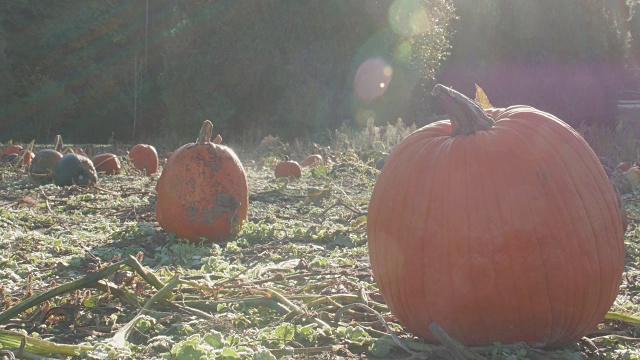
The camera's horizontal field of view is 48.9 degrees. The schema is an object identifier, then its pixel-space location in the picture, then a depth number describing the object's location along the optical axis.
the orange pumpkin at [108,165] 8.66
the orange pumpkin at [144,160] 9.16
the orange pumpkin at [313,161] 9.76
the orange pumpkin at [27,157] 9.38
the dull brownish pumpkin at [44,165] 7.96
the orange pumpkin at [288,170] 8.52
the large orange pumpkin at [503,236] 2.36
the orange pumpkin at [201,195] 4.79
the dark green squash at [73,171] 7.31
